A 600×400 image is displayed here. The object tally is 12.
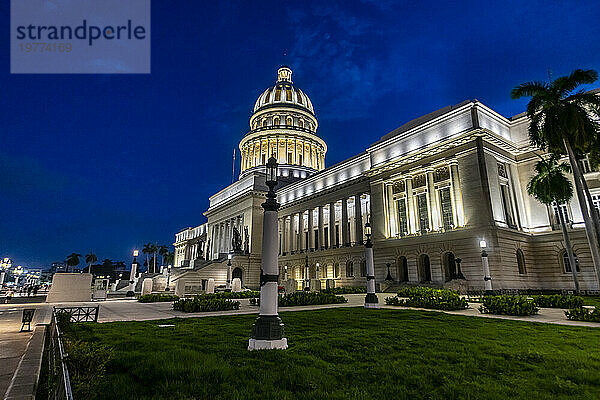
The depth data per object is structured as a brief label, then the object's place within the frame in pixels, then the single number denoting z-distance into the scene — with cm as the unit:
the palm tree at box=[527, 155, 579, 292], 2998
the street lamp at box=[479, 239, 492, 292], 2695
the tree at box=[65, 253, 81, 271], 11675
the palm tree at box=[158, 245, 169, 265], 13179
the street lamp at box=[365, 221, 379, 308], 2130
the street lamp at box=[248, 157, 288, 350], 901
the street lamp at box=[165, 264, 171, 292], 5159
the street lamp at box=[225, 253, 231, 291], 4007
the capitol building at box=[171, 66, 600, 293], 3444
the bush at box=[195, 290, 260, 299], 3097
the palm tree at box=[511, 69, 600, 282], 2283
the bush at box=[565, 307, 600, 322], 1386
